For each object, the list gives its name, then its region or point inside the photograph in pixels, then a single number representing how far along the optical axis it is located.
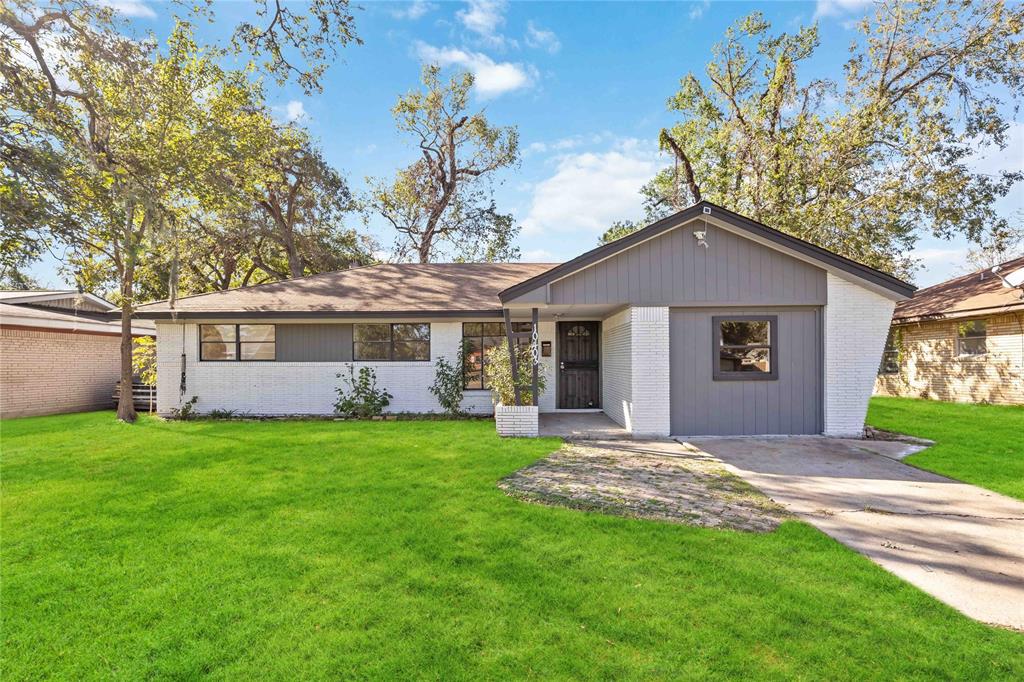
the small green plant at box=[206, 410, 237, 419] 11.23
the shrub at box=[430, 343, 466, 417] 11.13
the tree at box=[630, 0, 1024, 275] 15.06
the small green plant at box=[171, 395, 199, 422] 11.23
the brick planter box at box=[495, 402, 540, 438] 8.60
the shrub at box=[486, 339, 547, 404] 8.80
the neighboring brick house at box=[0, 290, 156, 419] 11.89
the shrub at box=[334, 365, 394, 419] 11.14
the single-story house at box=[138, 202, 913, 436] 8.19
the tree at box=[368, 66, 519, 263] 22.11
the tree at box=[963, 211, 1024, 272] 23.00
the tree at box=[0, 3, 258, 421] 5.04
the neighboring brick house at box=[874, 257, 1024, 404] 12.41
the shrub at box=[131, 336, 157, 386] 12.20
